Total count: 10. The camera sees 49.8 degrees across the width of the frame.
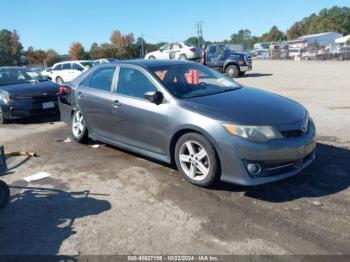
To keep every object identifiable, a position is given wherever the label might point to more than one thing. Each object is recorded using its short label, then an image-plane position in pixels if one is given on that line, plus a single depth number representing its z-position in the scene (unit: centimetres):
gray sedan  427
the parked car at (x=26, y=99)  920
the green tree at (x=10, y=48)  8406
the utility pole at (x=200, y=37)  9922
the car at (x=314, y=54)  4456
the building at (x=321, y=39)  9121
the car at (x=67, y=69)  2361
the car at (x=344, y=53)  3909
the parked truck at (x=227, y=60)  2244
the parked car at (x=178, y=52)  2494
